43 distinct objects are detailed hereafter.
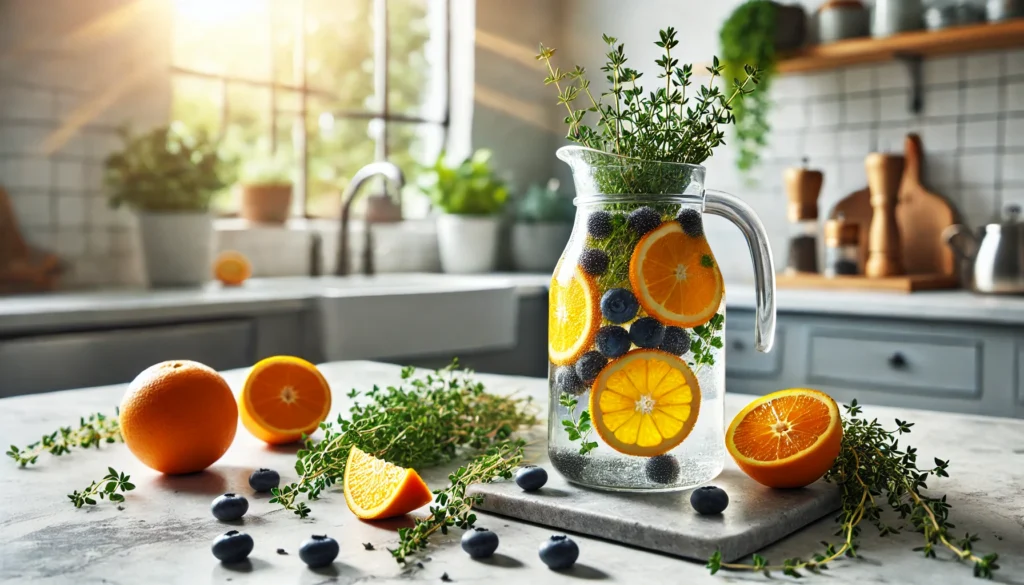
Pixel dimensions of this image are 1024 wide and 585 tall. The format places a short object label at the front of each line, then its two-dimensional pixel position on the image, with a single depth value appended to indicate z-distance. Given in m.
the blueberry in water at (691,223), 0.74
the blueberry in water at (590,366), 0.72
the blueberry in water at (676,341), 0.72
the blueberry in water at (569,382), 0.73
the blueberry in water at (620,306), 0.71
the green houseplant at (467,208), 3.72
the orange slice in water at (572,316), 0.72
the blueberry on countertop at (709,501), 0.67
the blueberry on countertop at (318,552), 0.59
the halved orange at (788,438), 0.73
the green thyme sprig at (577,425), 0.72
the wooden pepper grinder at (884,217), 3.01
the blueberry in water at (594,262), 0.73
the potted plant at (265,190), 3.22
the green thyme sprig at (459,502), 0.62
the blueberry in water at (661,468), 0.73
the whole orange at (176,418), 0.82
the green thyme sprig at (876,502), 0.60
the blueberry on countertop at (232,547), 0.60
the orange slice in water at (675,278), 0.71
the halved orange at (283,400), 0.96
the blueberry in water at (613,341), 0.71
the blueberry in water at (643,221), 0.73
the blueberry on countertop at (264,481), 0.79
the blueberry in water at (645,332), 0.71
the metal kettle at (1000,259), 2.66
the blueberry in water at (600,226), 0.73
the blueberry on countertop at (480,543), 0.61
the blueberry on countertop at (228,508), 0.70
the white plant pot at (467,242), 3.77
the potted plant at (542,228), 3.89
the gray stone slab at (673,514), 0.62
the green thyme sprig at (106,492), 0.74
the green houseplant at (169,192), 2.69
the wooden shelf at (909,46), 2.81
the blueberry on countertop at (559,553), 0.59
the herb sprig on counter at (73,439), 0.89
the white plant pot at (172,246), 2.71
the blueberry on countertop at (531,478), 0.73
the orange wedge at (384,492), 0.69
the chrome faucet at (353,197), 3.13
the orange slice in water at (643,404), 0.71
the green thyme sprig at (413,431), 0.78
